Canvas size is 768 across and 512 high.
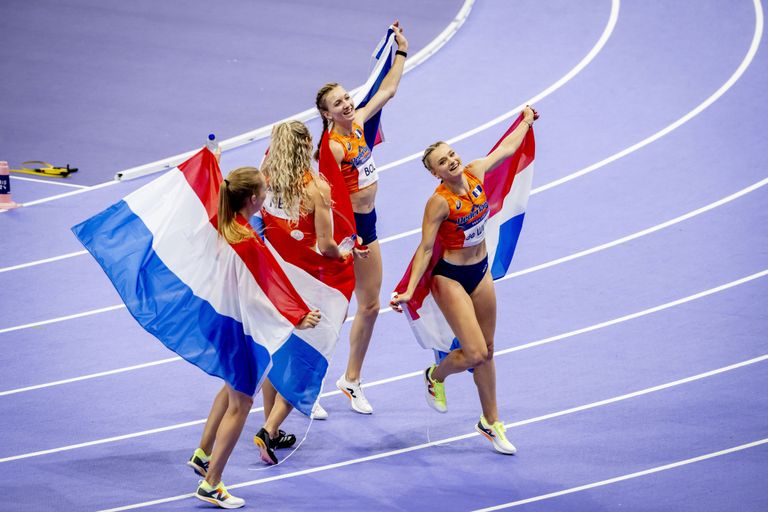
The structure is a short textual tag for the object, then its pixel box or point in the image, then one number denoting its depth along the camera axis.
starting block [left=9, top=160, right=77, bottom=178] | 25.12
